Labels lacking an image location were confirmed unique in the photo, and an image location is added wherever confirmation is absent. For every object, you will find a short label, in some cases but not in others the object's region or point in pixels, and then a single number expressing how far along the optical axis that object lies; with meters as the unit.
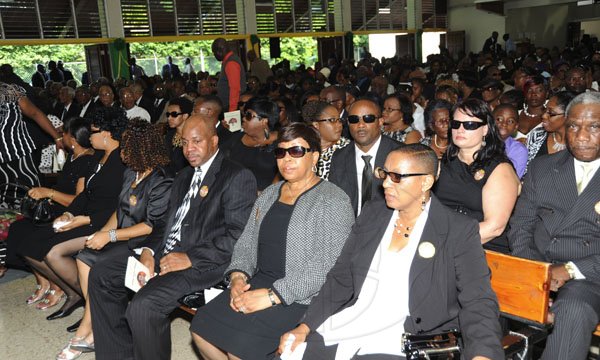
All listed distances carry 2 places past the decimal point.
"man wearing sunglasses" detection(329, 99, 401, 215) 4.08
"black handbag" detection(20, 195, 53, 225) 4.78
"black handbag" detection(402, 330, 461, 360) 2.34
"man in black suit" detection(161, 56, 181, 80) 16.28
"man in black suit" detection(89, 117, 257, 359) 3.41
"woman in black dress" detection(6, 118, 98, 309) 4.91
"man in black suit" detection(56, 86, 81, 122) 9.41
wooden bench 2.57
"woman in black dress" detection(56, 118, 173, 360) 4.08
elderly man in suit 2.70
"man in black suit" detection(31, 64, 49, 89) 14.73
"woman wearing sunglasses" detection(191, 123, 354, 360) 2.98
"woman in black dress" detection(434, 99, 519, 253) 3.22
